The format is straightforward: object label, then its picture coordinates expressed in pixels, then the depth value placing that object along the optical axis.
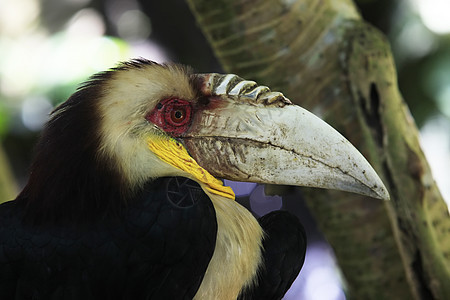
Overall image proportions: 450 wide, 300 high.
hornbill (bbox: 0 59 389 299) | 3.89
